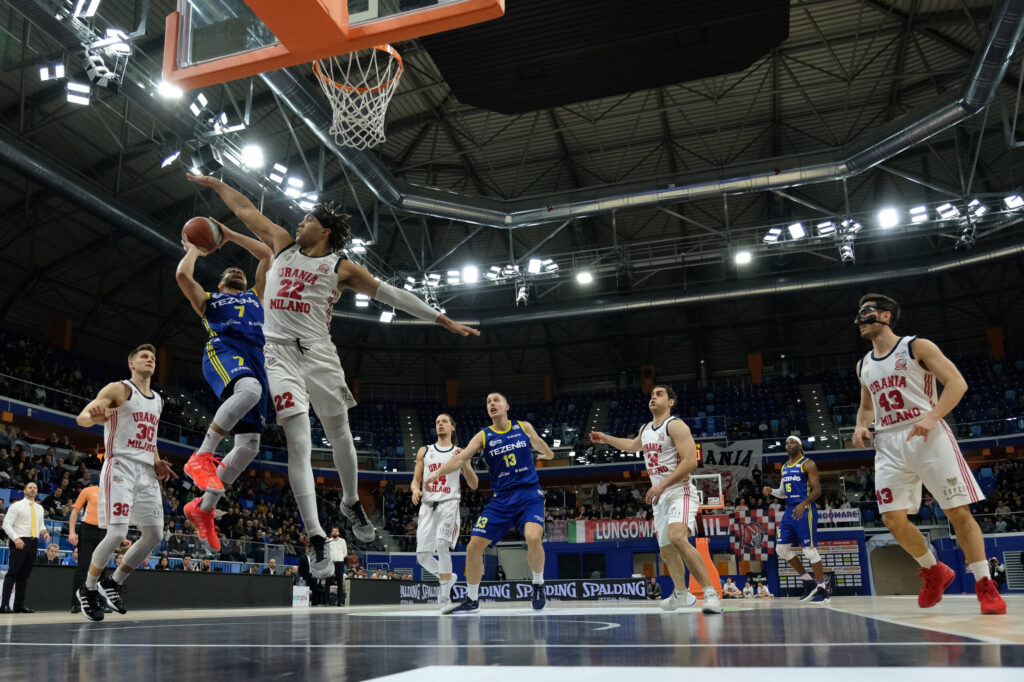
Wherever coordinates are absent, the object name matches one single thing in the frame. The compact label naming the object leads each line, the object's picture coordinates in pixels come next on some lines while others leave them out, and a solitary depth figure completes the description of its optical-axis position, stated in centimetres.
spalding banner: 1867
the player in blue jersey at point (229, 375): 486
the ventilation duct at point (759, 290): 2423
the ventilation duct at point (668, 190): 1438
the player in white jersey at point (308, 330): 478
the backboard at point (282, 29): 542
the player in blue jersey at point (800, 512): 1105
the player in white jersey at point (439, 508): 1010
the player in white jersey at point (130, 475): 693
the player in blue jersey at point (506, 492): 816
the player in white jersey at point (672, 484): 742
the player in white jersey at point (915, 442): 543
